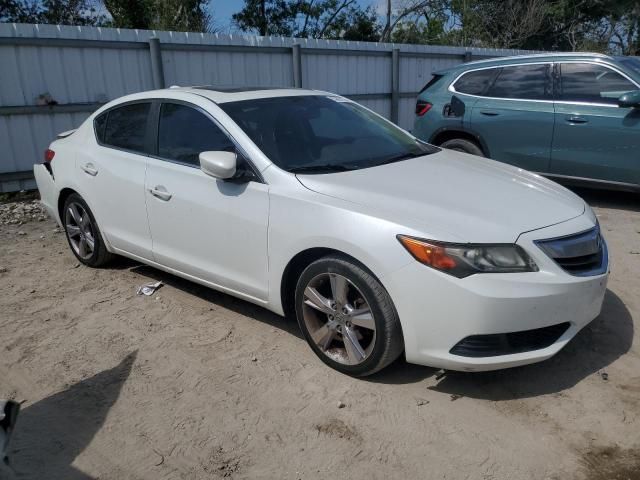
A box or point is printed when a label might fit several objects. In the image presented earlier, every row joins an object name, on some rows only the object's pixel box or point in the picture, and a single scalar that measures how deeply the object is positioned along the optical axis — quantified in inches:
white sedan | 114.3
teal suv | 246.4
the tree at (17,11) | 786.8
